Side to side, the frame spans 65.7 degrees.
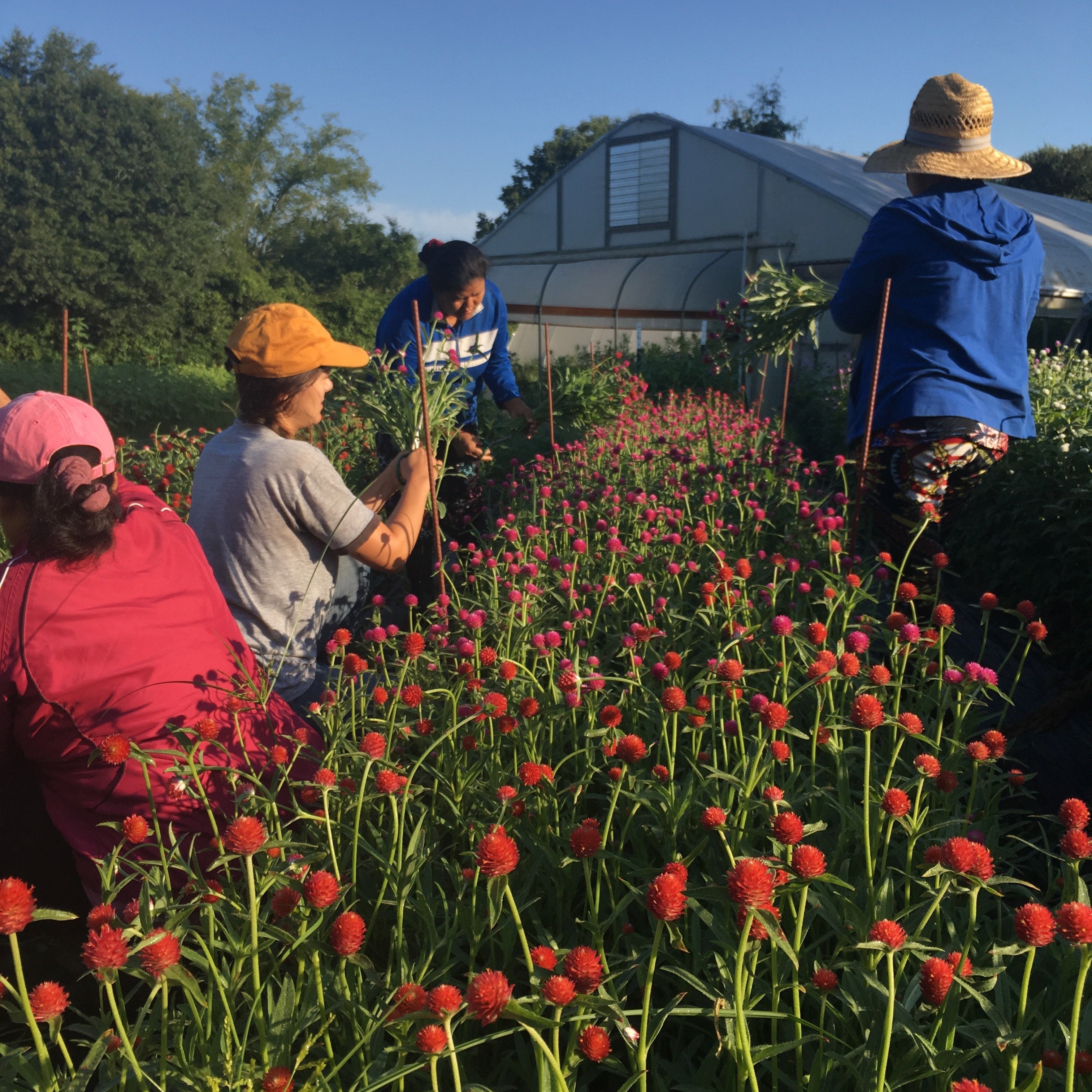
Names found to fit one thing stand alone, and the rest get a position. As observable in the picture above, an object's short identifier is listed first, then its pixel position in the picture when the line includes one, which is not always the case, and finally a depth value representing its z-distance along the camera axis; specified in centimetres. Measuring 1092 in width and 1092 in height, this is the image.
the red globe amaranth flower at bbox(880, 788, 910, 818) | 111
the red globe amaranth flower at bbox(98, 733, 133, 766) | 121
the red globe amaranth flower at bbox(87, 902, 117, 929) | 97
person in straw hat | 261
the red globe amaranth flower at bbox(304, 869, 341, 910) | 97
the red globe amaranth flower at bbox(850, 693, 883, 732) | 114
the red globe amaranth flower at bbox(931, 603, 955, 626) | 166
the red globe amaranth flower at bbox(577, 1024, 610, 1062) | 88
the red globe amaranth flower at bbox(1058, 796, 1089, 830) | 96
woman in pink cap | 141
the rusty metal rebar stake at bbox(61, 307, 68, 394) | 247
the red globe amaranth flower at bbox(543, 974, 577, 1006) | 78
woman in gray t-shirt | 216
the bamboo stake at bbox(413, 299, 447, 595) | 222
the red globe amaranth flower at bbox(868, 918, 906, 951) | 85
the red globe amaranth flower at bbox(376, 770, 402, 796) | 116
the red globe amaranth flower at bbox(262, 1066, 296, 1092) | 91
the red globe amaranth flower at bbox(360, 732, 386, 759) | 127
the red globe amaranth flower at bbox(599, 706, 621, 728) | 146
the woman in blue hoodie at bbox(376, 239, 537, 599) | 364
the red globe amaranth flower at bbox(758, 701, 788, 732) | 126
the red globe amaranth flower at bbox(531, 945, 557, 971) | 85
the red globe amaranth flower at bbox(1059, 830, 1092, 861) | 91
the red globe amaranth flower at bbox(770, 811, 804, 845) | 94
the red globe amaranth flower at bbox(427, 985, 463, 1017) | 77
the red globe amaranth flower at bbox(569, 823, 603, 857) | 103
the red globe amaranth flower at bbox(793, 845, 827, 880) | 92
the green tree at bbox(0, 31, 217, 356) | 2386
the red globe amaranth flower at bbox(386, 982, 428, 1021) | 90
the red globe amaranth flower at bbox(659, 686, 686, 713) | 136
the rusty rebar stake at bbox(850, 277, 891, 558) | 262
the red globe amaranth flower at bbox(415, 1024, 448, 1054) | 78
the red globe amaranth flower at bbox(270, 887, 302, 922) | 104
